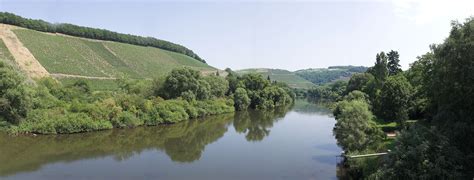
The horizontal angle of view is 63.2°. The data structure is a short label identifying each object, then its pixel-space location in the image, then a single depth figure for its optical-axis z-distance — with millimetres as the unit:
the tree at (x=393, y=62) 82188
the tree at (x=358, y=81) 91000
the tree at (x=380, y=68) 69944
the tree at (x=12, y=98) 45947
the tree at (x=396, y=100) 37938
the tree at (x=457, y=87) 21297
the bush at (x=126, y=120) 54300
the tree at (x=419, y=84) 30312
